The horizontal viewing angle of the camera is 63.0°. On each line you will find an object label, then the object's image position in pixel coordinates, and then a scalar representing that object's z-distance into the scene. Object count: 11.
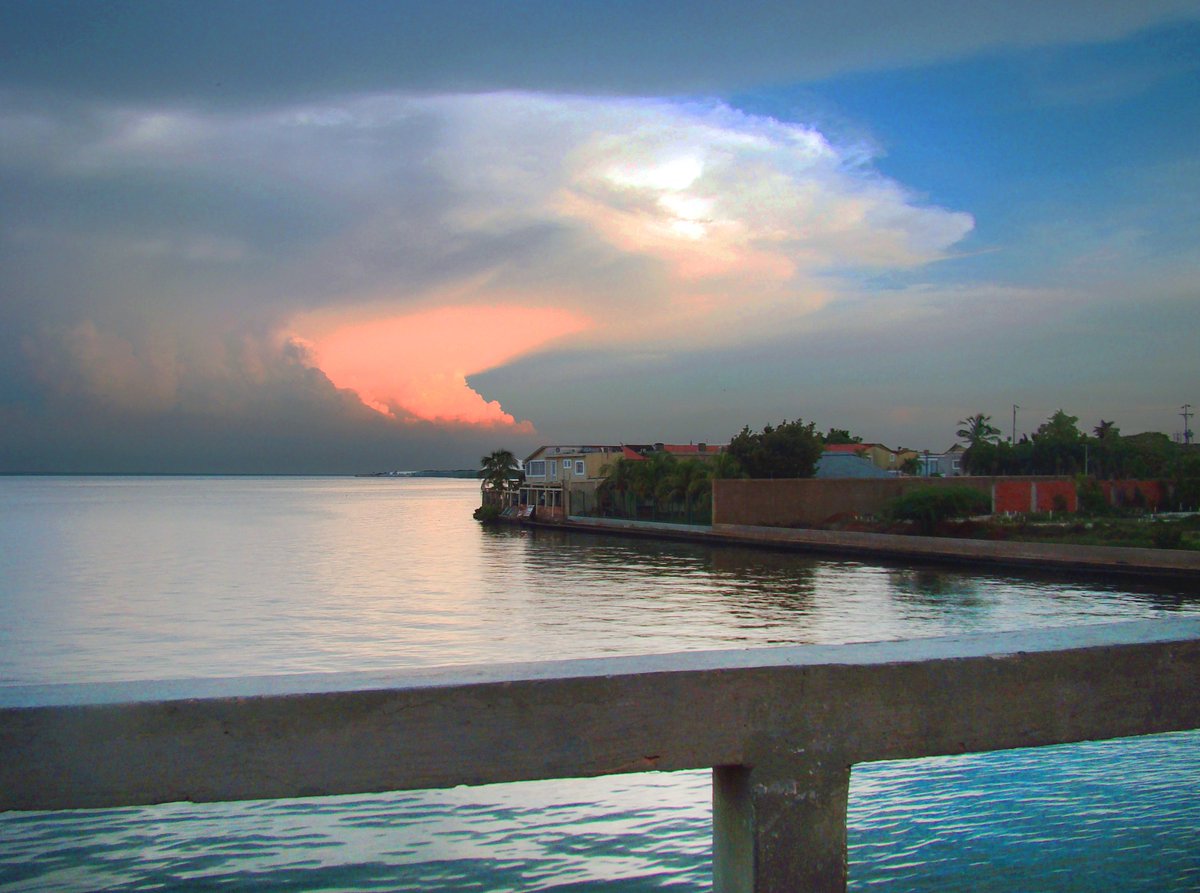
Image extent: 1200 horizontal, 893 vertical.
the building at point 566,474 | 64.19
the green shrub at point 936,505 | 39.72
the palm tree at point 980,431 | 85.56
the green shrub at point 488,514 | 75.62
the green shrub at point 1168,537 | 29.42
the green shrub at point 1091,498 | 41.75
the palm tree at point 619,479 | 60.81
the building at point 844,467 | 56.31
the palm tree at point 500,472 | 76.44
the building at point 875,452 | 74.56
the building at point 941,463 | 88.81
